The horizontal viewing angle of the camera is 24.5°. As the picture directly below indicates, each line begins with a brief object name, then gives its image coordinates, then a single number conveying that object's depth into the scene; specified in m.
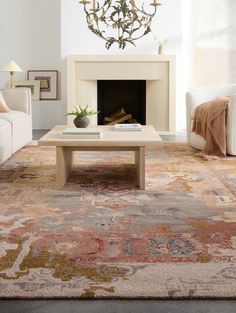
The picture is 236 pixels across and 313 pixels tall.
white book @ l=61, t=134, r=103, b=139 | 3.77
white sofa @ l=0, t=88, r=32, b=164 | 4.81
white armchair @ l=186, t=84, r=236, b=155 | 5.13
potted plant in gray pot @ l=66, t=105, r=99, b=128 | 4.40
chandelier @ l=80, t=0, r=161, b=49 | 4.71
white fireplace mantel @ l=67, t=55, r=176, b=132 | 7.25
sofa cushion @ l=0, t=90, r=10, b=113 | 5.54
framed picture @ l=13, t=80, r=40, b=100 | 7.86
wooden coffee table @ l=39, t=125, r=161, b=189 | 3.65
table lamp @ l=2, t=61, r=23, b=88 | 7.04
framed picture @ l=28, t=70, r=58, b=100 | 7.84
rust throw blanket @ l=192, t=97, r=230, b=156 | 5.13
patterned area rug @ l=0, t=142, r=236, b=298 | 1.94
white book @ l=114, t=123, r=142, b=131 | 4.31
